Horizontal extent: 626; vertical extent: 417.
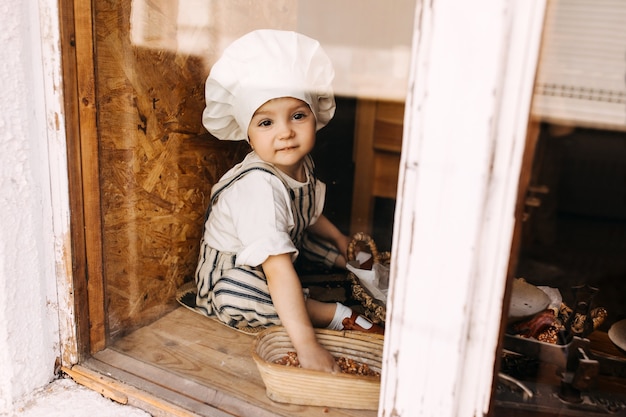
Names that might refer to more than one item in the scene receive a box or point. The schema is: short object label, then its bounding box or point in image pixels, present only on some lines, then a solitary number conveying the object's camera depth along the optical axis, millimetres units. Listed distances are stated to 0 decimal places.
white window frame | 729
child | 1398
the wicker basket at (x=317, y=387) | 1173
